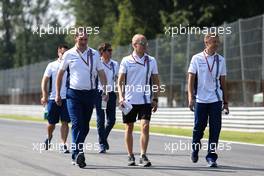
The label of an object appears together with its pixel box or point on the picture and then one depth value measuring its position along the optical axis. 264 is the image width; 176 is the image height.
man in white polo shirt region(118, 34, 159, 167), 10.54
